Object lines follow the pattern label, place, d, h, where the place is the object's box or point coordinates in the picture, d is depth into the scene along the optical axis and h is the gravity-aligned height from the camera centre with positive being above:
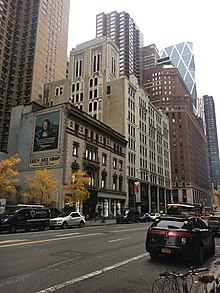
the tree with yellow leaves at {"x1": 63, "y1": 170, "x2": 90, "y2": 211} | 36.38 +2.81
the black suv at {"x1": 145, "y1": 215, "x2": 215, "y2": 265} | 8.74 -0.92
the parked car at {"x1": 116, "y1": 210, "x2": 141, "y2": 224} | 36.81 -0.95
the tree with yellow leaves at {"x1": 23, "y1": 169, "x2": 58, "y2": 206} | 35.79 +2.93
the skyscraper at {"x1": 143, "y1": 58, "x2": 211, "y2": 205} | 114.19 +36.49
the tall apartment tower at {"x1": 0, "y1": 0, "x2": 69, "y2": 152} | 83.38 +52.44
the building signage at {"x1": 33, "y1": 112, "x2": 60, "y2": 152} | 41.31 +12.30
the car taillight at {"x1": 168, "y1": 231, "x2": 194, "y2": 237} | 8.85 -0.77
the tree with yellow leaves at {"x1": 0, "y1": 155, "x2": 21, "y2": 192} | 34.09 +4.51
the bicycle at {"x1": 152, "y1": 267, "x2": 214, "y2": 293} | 3.81 -1.15
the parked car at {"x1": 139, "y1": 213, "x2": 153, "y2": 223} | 43.07 -1.23
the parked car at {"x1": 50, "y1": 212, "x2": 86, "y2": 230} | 24.81 -1.07
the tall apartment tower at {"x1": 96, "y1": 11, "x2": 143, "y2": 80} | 153.38 +104.49
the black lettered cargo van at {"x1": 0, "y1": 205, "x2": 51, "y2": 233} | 20.56 -0.80
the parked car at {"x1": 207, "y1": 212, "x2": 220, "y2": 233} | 19.23 -0.80
